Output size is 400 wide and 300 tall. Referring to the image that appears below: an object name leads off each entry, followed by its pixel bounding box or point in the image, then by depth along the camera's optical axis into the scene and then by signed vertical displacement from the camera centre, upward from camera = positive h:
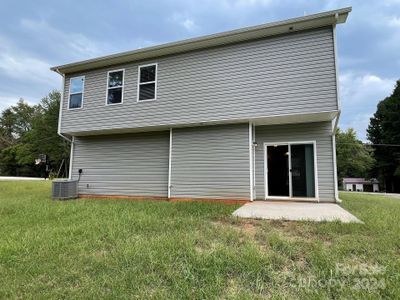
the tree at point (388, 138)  33.34 +6.14
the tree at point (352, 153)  36.94 +4.10
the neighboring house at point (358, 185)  45.69 -0.99
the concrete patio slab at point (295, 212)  4.97 -0.77
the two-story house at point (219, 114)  7.16 +2.01
